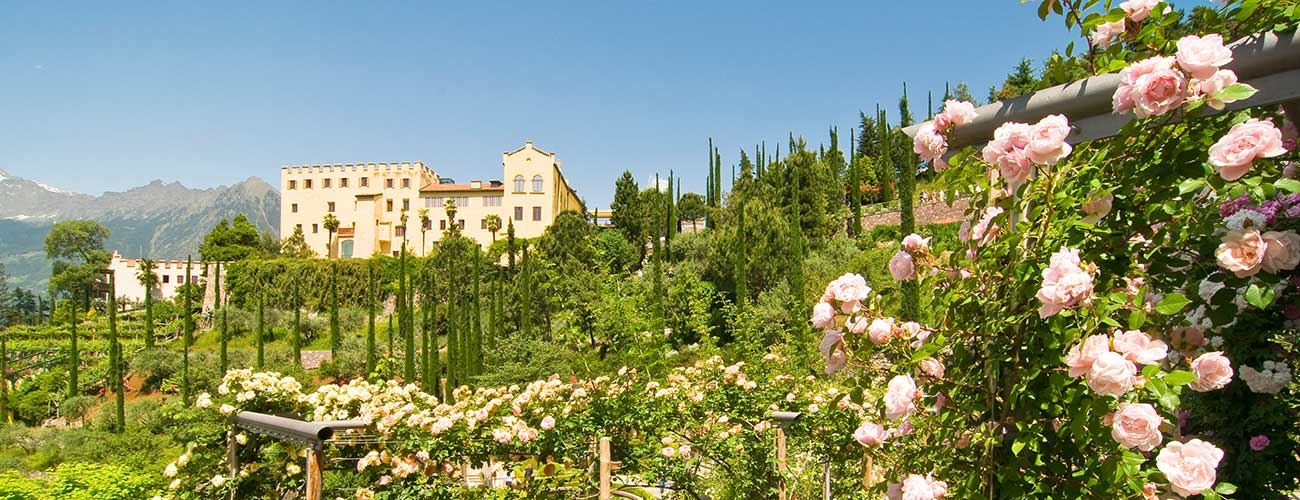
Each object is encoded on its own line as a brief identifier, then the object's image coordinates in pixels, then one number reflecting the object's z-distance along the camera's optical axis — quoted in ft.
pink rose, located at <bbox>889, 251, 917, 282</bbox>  5.46
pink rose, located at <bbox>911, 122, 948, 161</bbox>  5.26
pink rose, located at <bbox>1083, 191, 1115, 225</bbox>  4.21
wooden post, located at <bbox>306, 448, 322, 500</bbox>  11.71
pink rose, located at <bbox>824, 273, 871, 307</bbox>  5.21
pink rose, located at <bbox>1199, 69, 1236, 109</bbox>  3.77
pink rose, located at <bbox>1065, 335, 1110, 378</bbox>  3.73
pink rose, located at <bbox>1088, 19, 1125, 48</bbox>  4.76
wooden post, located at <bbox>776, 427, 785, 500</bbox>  14.63
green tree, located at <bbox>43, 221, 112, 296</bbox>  194.70
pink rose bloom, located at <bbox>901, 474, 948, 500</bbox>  5.02
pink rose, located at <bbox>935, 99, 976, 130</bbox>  5.27
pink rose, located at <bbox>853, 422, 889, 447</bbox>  5.79
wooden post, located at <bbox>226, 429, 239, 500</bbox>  14.39
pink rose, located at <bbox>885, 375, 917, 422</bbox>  4.87
